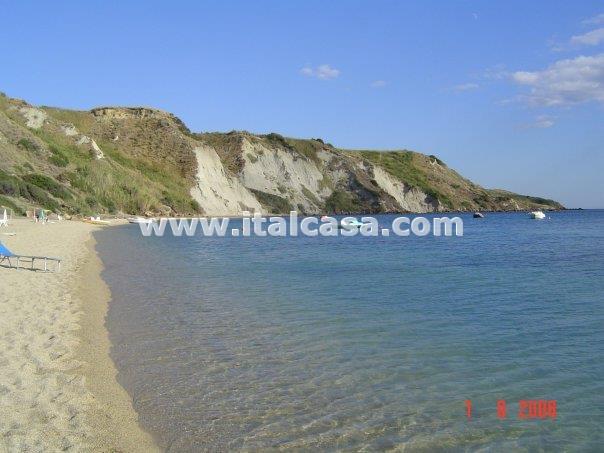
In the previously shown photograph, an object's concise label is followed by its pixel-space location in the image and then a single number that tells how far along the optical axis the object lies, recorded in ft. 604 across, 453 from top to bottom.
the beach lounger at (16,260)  53.67
